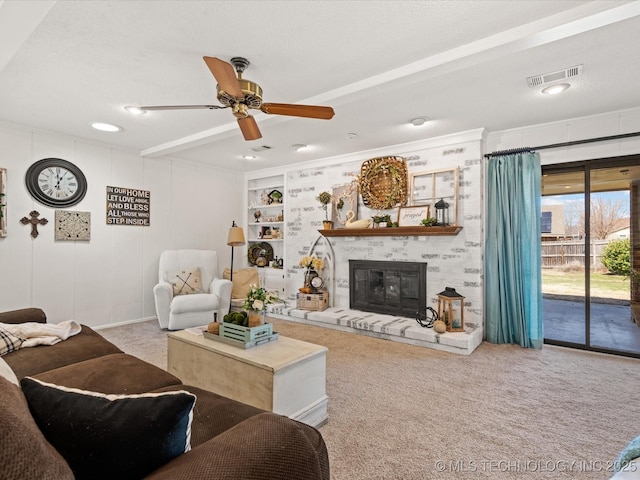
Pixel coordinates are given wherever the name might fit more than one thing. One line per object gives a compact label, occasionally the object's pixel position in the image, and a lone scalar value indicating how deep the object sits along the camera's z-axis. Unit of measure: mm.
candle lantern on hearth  3902
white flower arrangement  2461
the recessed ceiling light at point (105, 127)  3787
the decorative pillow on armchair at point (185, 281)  4746
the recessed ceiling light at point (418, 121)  3597
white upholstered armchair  4359
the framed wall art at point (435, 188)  4211
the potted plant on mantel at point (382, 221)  4633
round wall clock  4004
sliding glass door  3660
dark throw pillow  798
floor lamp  5082
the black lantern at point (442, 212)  4205
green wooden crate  2354
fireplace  4500
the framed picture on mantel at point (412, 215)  4418
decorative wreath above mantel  4621
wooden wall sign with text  4652
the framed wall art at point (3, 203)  3775
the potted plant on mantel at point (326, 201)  5145
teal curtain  3766
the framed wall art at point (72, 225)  4203
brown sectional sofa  646
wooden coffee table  2064
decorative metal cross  3957
